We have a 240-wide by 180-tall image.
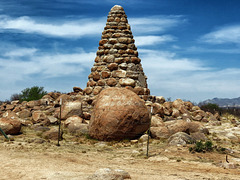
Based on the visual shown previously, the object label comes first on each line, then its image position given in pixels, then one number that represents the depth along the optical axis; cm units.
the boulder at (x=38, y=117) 1666
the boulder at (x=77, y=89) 2377
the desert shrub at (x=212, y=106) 3477
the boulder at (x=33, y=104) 2136
